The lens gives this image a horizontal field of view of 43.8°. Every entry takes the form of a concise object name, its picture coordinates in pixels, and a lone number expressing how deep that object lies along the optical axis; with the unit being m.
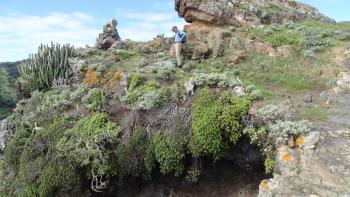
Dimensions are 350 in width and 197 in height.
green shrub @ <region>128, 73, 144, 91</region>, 12.16
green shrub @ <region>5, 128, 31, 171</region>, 12.08
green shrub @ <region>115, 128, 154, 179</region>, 10.11
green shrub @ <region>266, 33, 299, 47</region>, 14.45
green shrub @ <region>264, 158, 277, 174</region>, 8.52
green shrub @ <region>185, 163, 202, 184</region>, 9.88
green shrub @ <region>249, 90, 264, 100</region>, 10.17
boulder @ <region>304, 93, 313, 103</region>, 10.69
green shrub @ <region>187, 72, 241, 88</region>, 10.93
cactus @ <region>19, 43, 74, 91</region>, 14.47
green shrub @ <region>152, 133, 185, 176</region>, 9.67
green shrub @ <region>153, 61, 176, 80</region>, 12.52
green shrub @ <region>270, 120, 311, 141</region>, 8.52
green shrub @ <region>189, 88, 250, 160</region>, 9.43
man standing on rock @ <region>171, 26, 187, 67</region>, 13.78
